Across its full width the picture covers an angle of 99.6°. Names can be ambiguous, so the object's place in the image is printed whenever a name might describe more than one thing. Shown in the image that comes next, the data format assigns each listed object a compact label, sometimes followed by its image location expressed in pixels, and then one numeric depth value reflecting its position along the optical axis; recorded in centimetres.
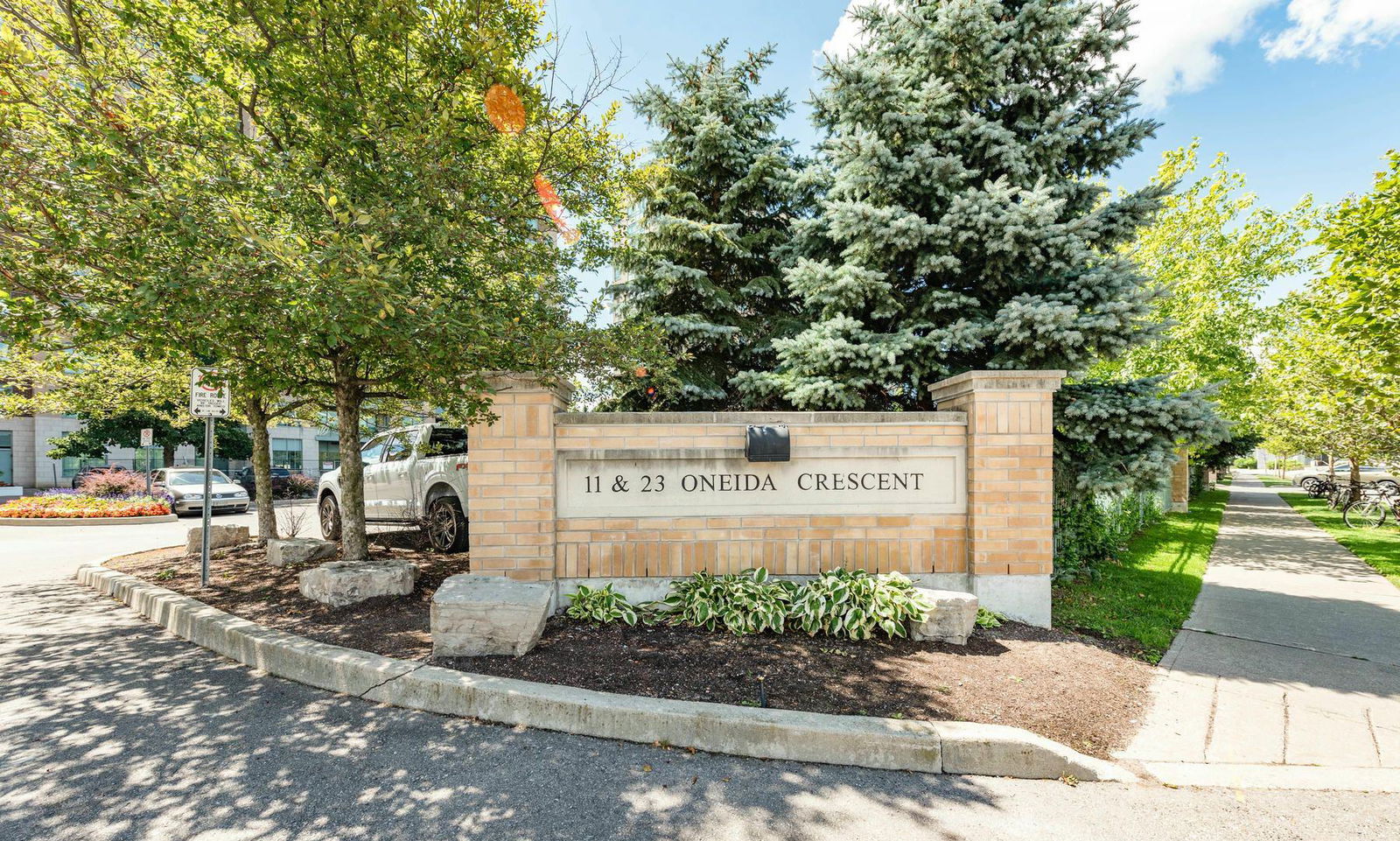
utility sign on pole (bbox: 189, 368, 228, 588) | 586
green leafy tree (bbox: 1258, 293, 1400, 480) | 848
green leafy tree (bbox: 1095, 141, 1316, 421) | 1430
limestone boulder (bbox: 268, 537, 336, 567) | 651
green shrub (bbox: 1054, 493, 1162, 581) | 696
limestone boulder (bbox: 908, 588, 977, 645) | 440
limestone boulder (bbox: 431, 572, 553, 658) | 389
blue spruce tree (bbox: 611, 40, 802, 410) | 834
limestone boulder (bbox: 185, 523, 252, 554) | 786
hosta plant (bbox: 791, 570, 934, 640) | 445
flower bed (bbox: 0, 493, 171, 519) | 1320
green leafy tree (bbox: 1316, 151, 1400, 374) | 703
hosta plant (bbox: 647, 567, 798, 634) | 455
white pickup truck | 739
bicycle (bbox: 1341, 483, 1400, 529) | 1405
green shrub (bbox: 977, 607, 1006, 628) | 488
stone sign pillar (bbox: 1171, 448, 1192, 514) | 1788
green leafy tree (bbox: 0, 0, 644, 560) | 372
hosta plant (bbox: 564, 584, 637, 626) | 467
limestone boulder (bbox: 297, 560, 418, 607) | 495
